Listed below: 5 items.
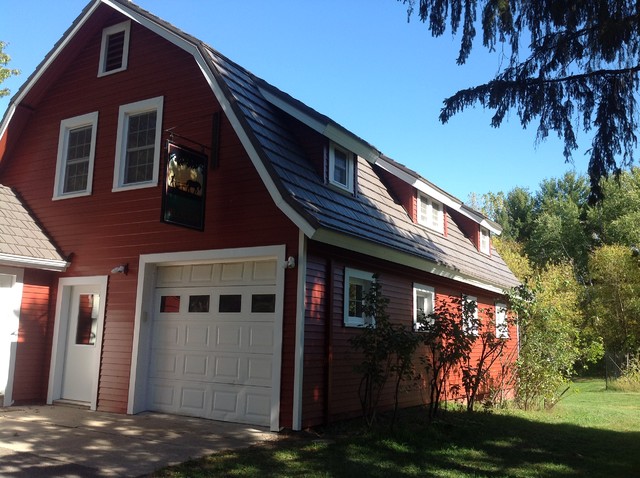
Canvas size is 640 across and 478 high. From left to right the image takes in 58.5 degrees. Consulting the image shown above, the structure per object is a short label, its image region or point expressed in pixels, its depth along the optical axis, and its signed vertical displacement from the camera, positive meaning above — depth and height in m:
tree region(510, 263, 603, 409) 13.26 -0.06
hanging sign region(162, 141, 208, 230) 8.88 +2.33
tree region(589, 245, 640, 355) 30.03 +2.50
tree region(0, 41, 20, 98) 24.69 +11.08
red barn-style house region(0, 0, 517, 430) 9.06 +1.67
